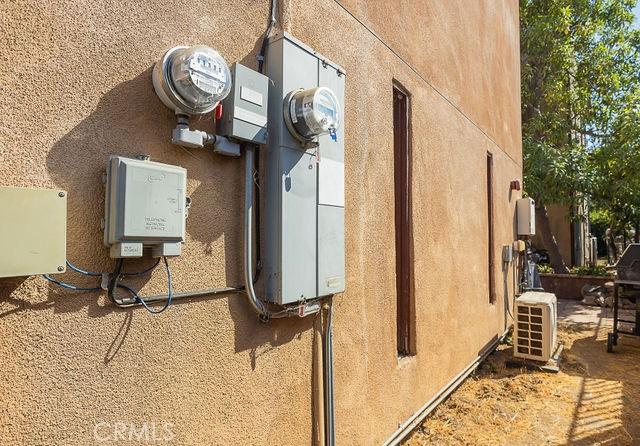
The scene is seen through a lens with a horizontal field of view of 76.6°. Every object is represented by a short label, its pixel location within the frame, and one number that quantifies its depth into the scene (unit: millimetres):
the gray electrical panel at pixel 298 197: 2129
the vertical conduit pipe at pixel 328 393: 2492
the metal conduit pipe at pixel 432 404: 3289
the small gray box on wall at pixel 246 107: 1895
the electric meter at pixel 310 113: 2102
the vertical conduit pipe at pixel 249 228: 2021
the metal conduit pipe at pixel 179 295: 1563
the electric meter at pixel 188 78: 1603
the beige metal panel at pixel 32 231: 1206
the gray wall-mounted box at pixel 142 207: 1471
